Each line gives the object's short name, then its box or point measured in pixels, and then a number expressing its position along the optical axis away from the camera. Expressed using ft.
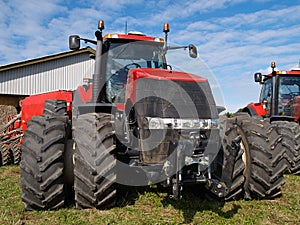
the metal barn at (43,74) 56.03
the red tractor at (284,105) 21.85
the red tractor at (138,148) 12.12
